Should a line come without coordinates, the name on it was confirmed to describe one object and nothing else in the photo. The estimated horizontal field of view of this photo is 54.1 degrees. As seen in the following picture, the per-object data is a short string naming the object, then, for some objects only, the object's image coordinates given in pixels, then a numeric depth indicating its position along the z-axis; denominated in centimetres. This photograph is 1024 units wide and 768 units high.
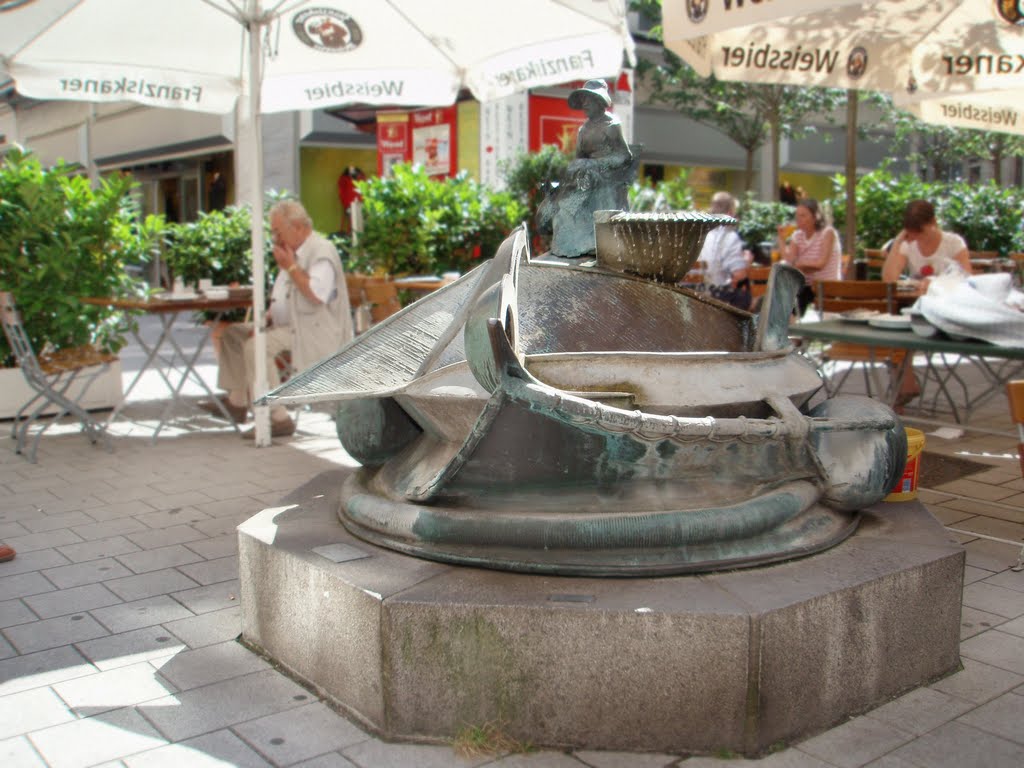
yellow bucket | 356
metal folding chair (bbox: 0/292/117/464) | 641
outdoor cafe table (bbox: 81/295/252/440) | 673
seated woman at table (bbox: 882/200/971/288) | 771
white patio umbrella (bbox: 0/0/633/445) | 614
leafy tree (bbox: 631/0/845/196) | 1856
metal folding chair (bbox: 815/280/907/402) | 698
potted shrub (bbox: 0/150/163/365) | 695
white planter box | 752
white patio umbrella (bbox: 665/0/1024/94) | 638
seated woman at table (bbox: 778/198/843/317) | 844
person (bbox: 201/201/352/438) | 671
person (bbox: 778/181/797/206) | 2436
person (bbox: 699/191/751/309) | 873
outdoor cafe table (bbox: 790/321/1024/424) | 504
